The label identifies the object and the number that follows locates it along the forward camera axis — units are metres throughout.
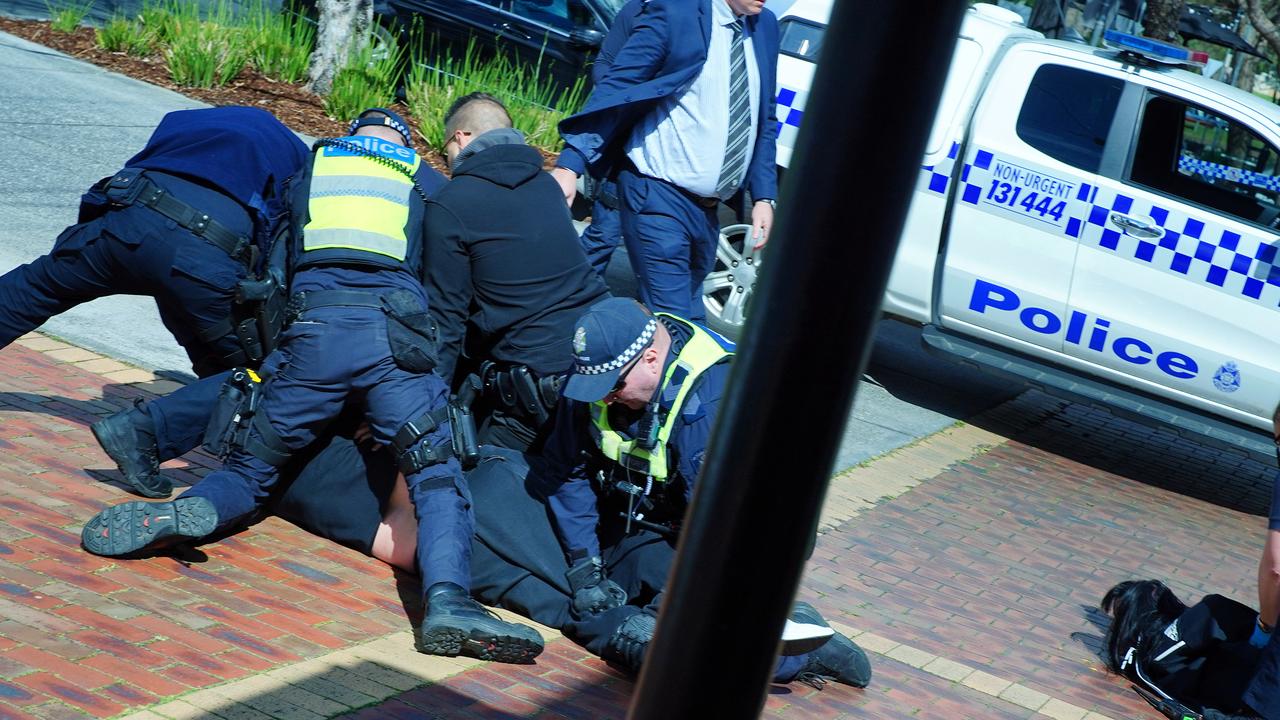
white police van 7.48
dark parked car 12.14
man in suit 6.29
